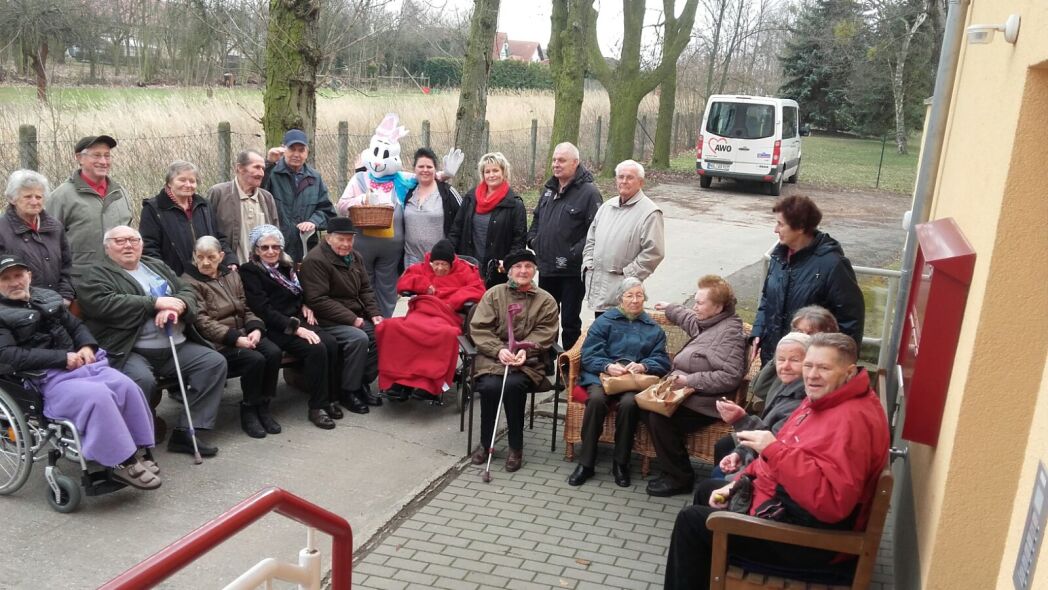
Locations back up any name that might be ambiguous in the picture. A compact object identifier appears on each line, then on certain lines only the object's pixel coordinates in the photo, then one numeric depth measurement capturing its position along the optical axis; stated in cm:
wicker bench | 591
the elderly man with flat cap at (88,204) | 631
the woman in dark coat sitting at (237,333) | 630
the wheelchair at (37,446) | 511
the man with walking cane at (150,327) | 575
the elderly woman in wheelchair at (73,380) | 512
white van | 2212
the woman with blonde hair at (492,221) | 752
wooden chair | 379
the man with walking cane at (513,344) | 621
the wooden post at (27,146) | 828
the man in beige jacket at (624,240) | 684
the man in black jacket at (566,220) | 731
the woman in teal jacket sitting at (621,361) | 598
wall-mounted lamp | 340
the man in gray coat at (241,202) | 707
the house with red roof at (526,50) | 9169
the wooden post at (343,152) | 1244
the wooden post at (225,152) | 1027
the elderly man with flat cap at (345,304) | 691
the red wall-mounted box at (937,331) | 374
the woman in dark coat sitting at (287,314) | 660
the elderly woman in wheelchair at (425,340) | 683
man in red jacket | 379
